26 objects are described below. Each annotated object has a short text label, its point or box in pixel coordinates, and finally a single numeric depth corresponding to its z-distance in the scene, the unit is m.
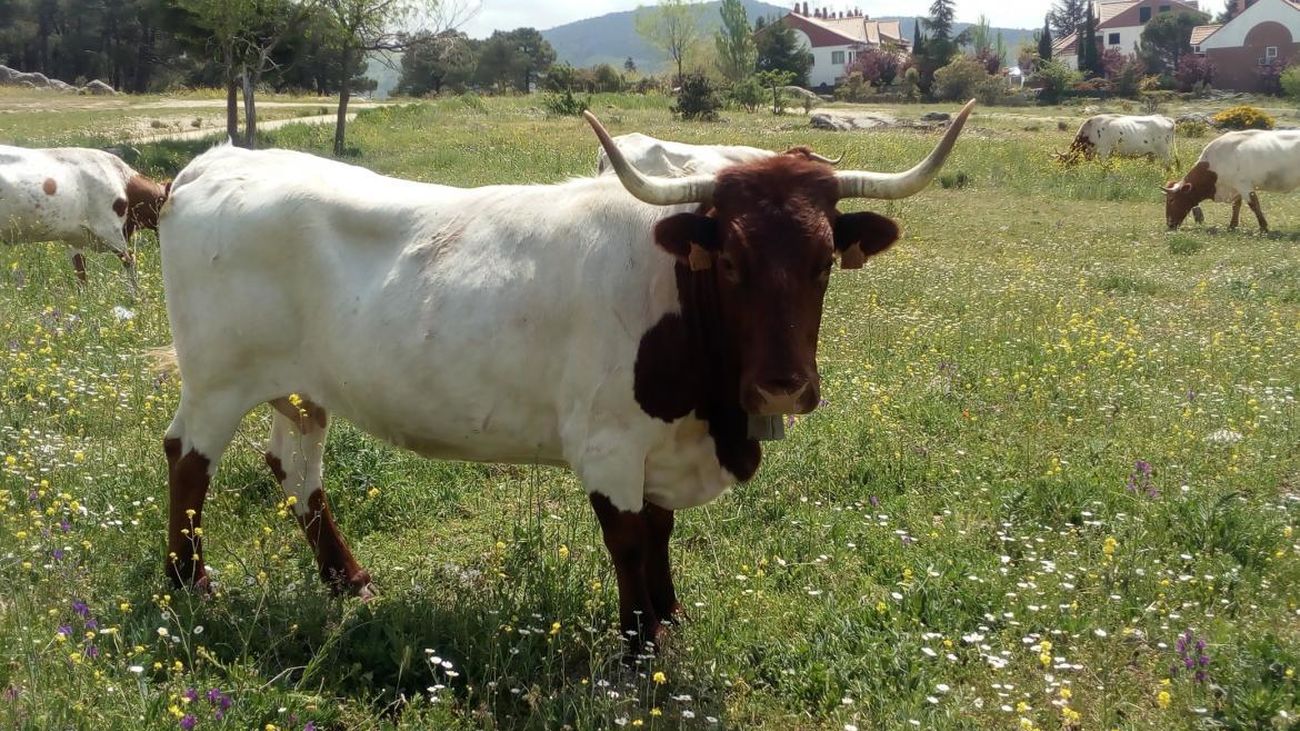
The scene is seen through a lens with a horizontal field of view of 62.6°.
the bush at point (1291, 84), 68.69
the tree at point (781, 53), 92.50
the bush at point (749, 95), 55.94
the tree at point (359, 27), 30.17
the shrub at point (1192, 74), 80.25
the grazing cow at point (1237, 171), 20.61
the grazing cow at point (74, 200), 12.75
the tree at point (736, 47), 85.06
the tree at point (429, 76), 84.06
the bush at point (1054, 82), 73.19
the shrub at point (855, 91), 79.31
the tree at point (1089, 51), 94.31
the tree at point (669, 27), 107.69
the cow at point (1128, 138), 31.16
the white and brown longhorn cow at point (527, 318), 4.20
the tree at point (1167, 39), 97.31
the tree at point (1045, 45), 110.34
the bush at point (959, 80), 73.75
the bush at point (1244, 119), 43.94
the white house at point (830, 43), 122.12
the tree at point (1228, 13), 115.44
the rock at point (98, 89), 60.62
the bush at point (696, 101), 47.91
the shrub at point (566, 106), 44.91
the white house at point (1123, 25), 120.94
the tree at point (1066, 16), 138.62
